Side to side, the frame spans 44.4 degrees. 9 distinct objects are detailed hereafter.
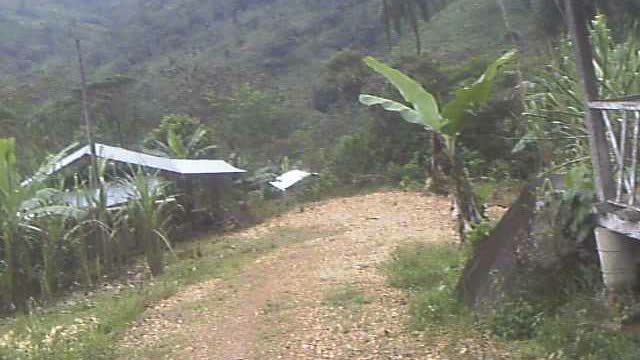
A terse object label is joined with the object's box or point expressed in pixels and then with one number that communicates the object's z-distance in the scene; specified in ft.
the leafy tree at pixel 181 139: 50.34
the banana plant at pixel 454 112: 24.14
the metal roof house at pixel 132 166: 35.99
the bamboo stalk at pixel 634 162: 14.48
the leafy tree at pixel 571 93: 19.83
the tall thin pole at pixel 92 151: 32.32
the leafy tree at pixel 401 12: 86.59
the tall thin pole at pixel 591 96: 15.78
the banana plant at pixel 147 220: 31.27
